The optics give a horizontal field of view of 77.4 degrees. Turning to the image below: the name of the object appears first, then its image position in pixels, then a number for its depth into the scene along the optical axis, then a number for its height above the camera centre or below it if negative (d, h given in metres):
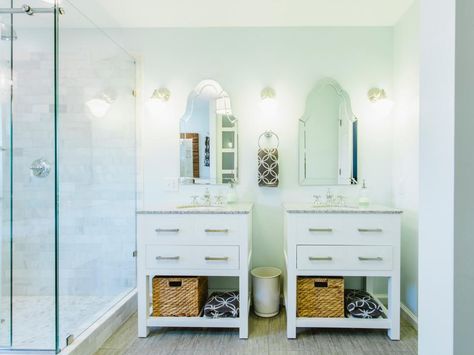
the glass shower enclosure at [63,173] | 2.10 +0.02
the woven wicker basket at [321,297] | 2.09 -0.86
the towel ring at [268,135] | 2.64 +0.37
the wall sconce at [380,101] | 2.57 +0.66
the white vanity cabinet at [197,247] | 2.07 -0.50
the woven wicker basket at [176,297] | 2.13 -0.87
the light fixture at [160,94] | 2.63 +0.73
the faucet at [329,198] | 2.53 -0.19
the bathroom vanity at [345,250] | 2.03 -0.51
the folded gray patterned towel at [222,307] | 2.10 -0.94
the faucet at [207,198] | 2.58 -0.20
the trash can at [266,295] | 2.33 -0.94
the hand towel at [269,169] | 2.57 +0.07
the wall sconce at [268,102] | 2.60 +0.66
